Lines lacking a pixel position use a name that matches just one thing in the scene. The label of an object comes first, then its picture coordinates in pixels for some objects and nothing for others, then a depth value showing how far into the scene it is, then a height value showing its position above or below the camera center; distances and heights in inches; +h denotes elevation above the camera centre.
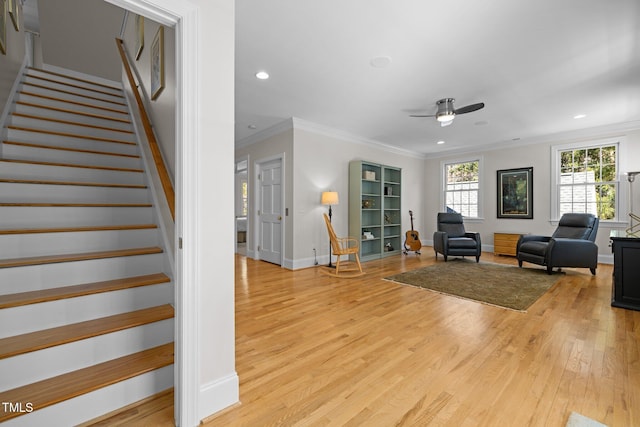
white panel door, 206.8 -0.9
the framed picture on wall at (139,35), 112.5 +75.2
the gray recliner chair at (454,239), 213.5 -23.2
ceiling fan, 154.0 +57.1
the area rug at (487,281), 127.5 -40.5
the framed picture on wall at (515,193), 242.5 +16.4
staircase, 51.9 -17.3
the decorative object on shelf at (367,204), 231.8 +5.9
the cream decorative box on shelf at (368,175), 231.0 +30.3
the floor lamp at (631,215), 186.5 -3.2
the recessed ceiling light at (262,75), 129.4 +65.8
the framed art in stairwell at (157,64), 84.4 +48.6
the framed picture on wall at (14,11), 109.3 +84.9
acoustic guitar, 249.4 -28.8
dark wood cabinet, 112.7 -26.2
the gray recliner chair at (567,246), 168.1 -23.0
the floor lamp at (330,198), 195.8 +9.2
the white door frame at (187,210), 52.1 +0.2
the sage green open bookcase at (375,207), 221.1 +3.0
